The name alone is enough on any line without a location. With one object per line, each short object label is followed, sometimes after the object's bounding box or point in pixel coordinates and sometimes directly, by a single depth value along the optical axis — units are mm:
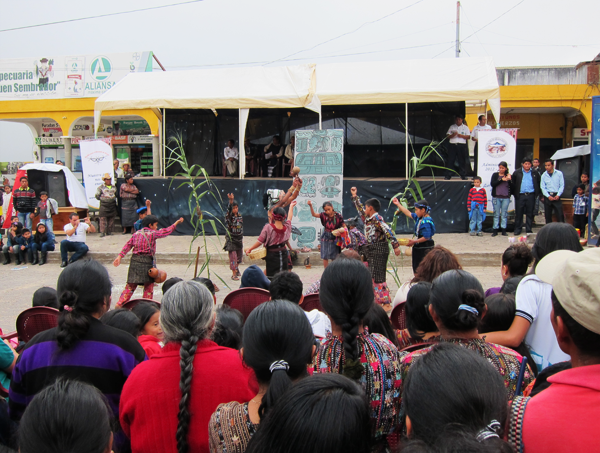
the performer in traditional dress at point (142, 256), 6664
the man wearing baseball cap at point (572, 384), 1283
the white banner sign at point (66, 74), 21406
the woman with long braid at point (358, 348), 1938
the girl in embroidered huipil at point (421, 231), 6869
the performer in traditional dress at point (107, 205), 14156
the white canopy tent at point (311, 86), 13109
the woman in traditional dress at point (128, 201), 14031
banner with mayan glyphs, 11438
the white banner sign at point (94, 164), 15359
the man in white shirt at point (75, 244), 11242
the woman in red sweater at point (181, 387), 1943
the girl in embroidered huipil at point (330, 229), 7977
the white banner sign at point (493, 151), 13031
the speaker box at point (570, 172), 13844
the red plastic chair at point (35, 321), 3731
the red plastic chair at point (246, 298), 4203
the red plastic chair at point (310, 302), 4061
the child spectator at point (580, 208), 11617
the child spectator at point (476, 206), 12414
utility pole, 29788
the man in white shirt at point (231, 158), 16141
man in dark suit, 12226
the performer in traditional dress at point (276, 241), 7586
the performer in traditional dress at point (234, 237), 9531
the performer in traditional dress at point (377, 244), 6617
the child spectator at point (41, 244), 12005
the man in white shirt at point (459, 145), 14047
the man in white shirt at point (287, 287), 3605
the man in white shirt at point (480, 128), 13399
